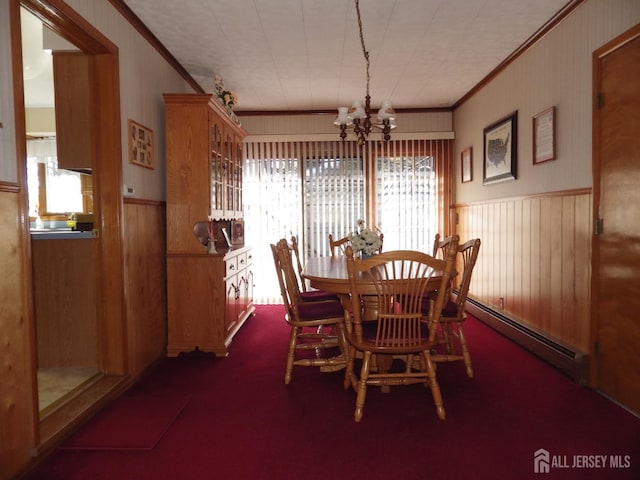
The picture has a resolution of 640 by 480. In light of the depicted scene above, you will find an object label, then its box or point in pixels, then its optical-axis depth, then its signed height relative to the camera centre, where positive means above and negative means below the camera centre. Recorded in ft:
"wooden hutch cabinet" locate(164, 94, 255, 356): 11.63 -0.37
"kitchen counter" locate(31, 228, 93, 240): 9.53 -0.09
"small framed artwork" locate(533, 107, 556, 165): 10.83 +2.28
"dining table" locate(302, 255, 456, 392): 8.19 -1.10
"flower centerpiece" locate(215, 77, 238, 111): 13.76 +4.26
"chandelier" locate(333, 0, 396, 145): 11.19 +2.81
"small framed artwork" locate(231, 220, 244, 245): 15.40 -0.12
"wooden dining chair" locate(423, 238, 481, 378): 9.26 -1.90
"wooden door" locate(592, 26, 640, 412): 7.98 +0.05
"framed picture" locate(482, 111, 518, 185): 13.10 +2.40
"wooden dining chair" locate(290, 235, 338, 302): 11.78 -1.86
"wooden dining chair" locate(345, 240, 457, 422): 7.36 -1.63
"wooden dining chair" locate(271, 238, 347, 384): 9.46 -1.91
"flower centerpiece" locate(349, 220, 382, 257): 10.75 -0.38
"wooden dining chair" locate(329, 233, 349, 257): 14.54 -0.53
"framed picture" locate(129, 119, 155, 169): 10.20 +2.07
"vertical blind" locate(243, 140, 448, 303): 19.25 +1.50
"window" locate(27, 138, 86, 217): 18.21 +1.85
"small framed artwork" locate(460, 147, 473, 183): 17.04 +2.41
